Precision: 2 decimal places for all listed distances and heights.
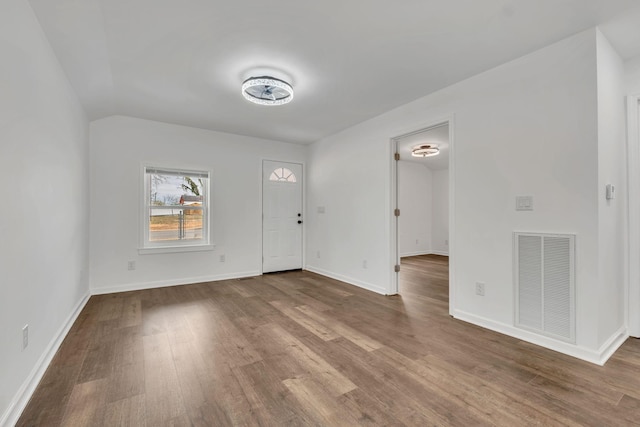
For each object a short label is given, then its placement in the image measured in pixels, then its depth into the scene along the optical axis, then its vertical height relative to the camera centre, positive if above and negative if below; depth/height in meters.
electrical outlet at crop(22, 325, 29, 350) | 1.71 -0.74
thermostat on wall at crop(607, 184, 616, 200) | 2.19 +0.15
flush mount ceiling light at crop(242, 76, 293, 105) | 2.79 +1.27
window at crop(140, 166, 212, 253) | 4.29 +0.06
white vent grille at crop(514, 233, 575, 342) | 2.21 -0.59
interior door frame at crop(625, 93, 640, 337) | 2.47 +0.03
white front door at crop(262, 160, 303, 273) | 5.26 -0.06
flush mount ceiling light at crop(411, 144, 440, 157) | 5.71 +1.27
